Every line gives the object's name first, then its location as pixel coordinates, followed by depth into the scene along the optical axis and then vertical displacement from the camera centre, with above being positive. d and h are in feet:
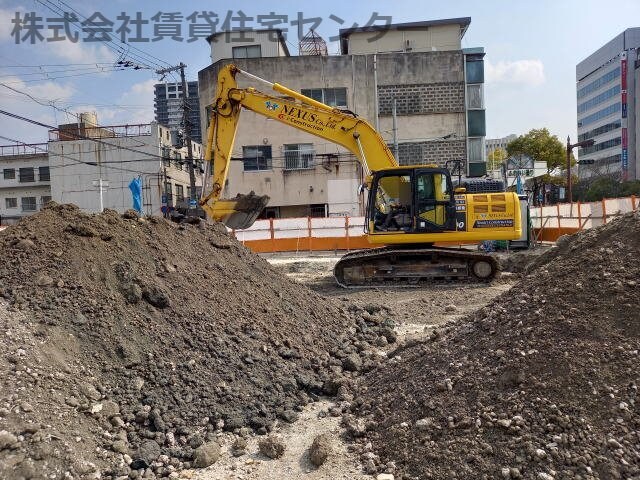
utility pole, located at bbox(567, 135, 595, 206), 89.86 +9.44
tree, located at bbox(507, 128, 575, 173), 135.87 +13.90
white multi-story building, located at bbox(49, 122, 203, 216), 129.39 +11.73
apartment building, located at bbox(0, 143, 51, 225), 153.07 +10.56
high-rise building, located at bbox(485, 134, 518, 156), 372.35 +44.95
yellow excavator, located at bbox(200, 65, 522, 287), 37.45 +0.25
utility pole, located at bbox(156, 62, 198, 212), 92.22 +17.85
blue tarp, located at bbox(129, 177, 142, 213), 84.75 +3.45
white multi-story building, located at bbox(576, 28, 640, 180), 225.56 +43.98
